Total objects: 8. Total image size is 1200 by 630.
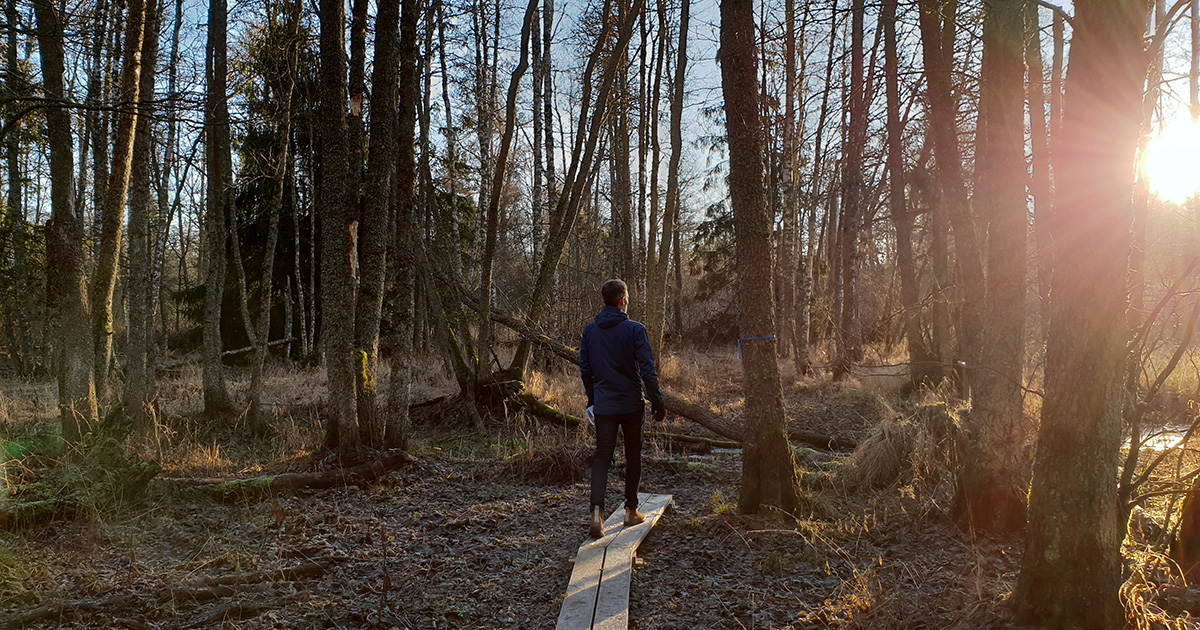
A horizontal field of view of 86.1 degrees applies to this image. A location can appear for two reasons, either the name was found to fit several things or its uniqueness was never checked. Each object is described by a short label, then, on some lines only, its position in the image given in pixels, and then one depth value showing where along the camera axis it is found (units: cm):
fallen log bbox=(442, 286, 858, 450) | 928
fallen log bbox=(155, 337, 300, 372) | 1728
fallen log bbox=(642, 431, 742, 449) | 952
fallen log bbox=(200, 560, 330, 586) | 418
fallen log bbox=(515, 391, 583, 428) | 1012
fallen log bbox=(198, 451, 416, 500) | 623
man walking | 545
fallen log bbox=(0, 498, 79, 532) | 495
